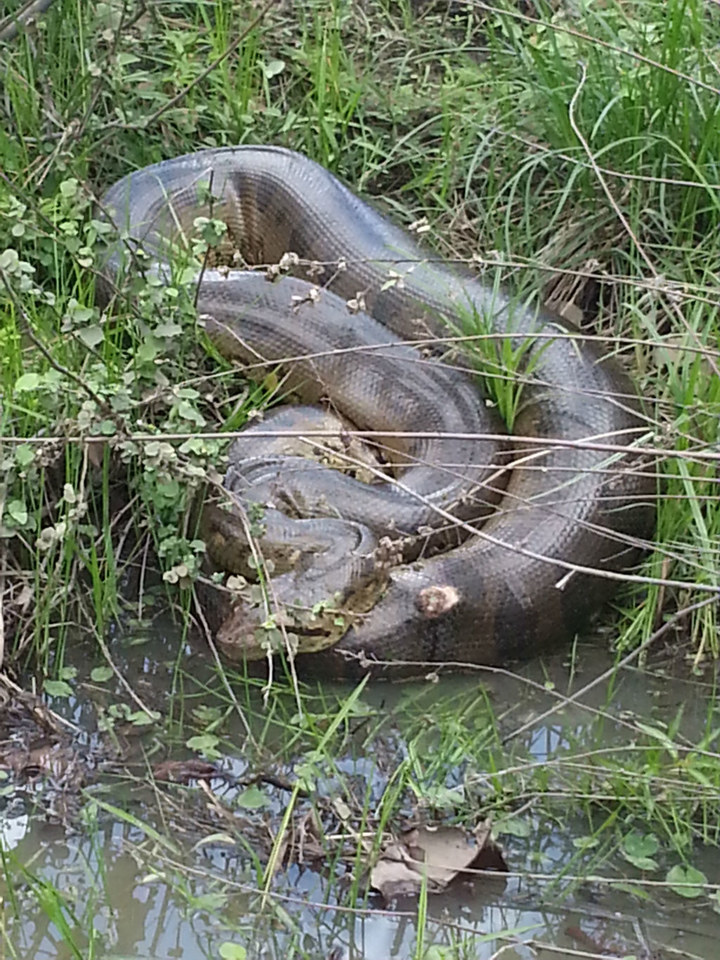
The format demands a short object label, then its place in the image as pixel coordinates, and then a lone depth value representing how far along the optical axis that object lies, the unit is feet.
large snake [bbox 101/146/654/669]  10.94
